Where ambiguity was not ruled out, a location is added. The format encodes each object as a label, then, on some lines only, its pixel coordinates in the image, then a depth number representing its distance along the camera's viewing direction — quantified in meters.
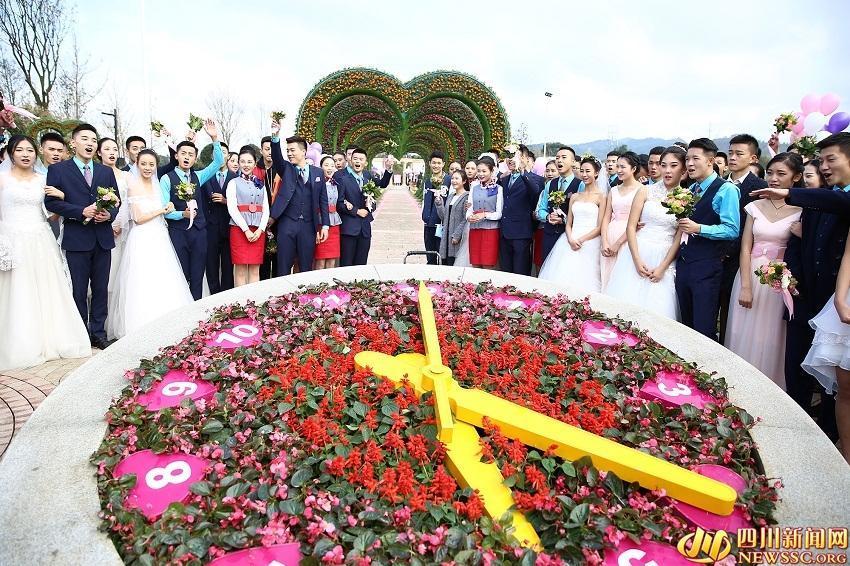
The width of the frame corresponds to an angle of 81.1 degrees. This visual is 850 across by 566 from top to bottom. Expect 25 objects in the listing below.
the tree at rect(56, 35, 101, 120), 19.88
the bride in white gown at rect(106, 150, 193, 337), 5.29
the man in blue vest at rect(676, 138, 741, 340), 4.02
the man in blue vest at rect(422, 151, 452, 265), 8.59
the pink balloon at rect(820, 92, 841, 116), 5.59
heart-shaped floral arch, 13.01
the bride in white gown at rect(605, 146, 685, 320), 4.43
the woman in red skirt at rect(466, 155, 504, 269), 6.56
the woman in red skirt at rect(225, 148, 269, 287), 5.70
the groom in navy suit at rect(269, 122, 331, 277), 5.77
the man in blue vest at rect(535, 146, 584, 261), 6.09
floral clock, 1.45
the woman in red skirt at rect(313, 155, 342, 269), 6.43
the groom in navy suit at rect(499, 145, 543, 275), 6.45
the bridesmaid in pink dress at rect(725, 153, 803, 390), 3.94
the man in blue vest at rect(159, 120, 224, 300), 5.72
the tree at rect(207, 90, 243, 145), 32.67
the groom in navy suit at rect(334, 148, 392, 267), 6.73
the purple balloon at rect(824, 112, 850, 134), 5.18
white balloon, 5.39
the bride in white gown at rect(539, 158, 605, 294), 5.50
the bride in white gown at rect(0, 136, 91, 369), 4.57
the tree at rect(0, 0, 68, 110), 17.95
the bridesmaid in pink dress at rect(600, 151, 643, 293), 5.10
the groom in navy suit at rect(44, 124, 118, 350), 4.82
